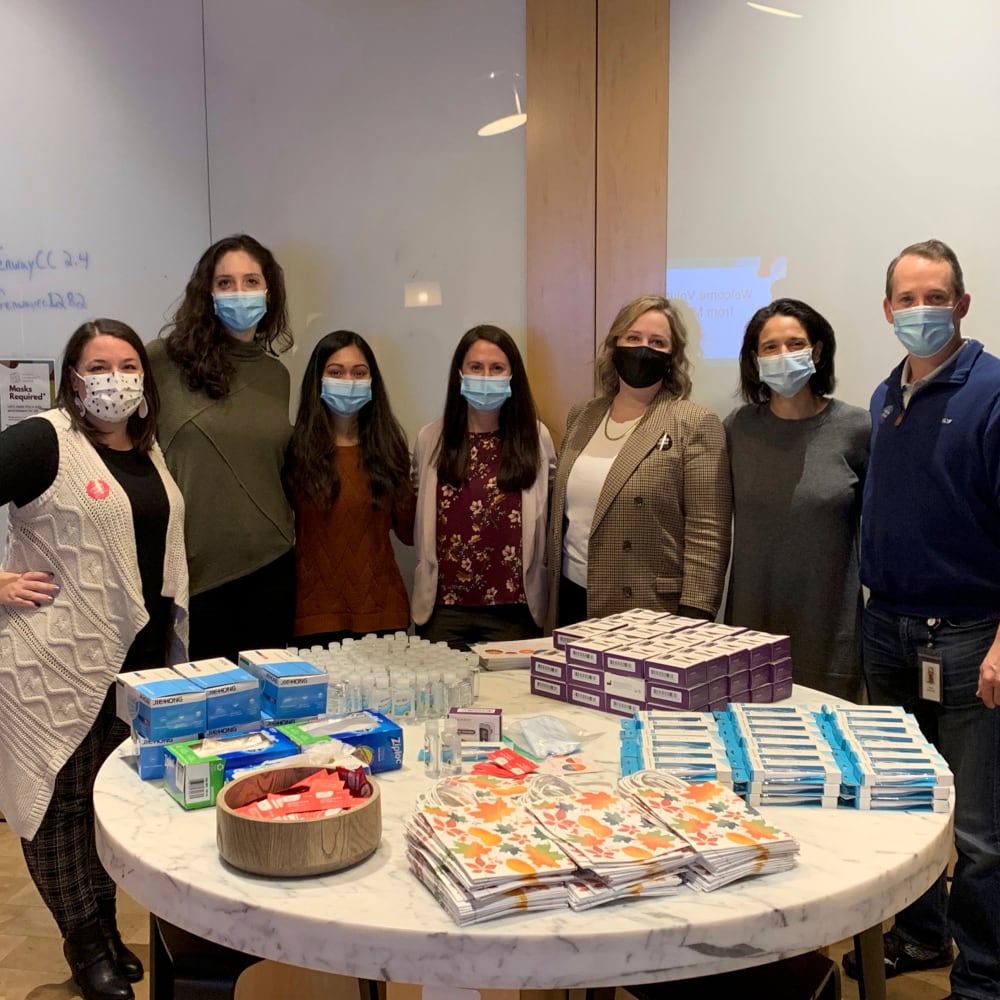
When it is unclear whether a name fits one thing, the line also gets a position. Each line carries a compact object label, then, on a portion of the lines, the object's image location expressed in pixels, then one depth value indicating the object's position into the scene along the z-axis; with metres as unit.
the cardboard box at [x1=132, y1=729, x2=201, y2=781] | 1.60
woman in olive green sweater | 2.83
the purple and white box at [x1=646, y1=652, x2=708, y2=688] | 1.87
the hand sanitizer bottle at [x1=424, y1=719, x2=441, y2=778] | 1.64
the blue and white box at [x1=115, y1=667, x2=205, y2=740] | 1.60
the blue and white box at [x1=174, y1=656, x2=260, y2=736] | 1.64
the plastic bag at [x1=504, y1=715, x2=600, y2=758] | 1.71
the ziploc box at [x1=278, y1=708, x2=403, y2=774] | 1.62
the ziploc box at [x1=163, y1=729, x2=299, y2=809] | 1.48
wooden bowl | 1.25
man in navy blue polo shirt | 2.24
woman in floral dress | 2.97
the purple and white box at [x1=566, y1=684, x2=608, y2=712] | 1.98
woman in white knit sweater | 2.35
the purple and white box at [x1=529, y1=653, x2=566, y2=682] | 2.06
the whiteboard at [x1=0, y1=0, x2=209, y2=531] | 3.61
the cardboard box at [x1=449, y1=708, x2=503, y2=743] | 1.74
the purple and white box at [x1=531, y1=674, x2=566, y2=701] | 2.05
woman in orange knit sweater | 2.96
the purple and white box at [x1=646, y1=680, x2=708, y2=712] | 1.86
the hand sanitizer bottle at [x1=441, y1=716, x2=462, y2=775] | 1.64
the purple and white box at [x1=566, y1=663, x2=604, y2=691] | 1.99
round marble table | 1.14
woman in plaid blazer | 2.78
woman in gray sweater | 2.64
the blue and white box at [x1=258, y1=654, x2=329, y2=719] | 1.76
